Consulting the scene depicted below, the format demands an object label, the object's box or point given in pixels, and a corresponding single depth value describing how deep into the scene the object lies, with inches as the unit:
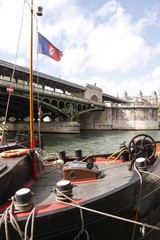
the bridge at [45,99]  1078.4
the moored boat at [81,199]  114.2
